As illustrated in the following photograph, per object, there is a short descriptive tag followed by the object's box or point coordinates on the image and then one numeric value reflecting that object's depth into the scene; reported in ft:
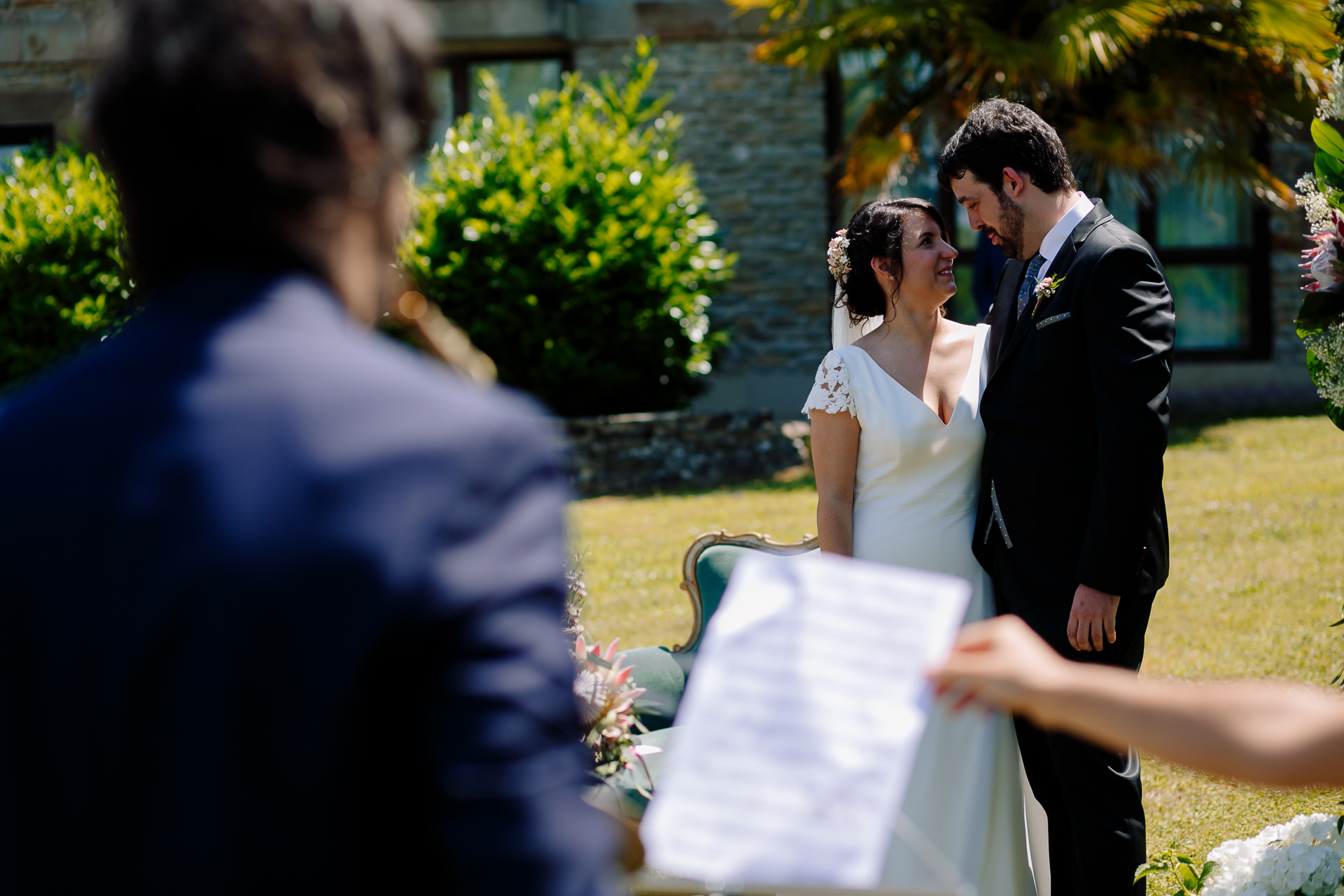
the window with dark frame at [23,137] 42.01
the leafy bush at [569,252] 31.58
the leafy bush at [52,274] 33.17
